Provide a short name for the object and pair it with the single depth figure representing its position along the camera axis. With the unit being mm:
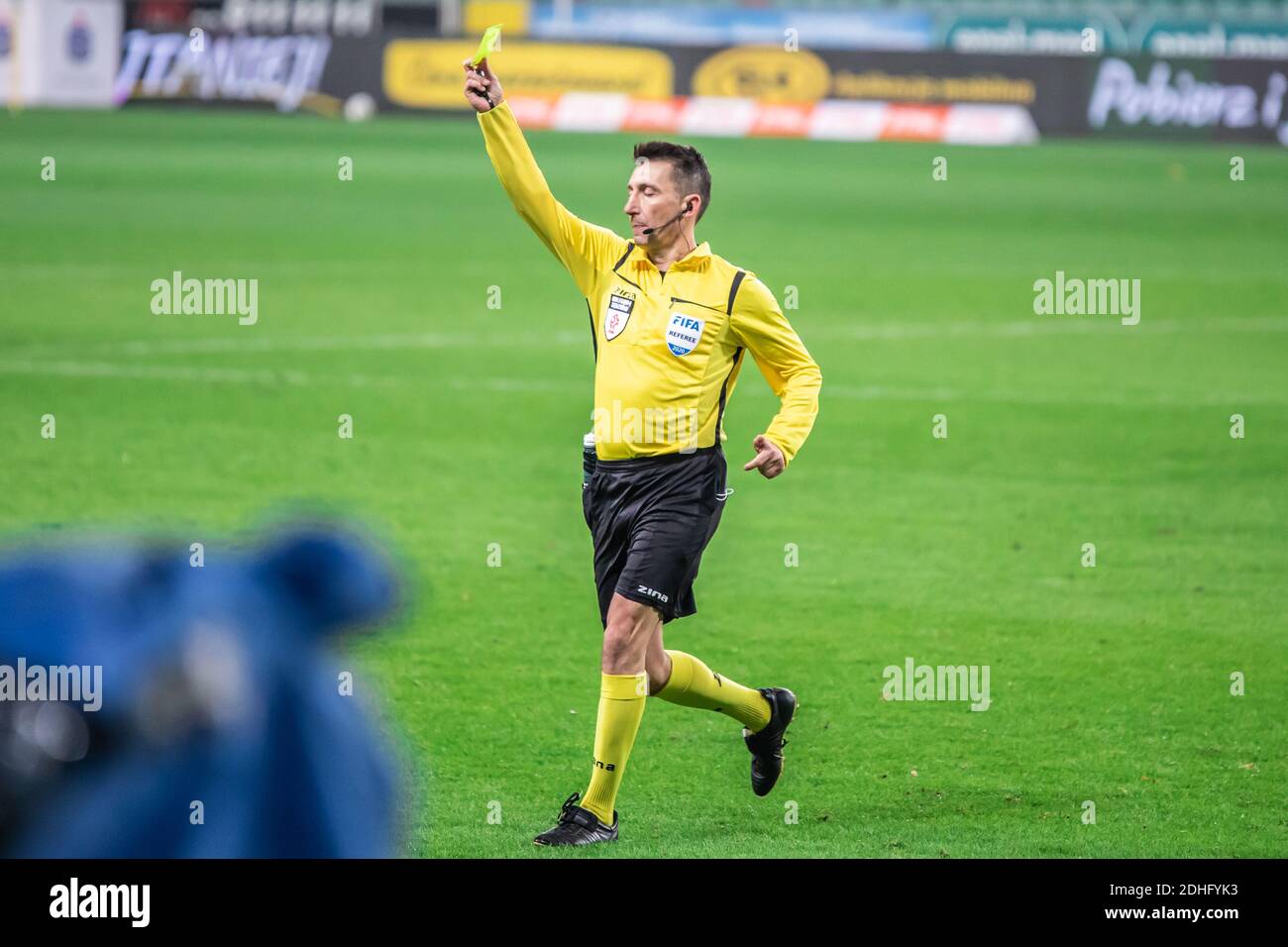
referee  11539
